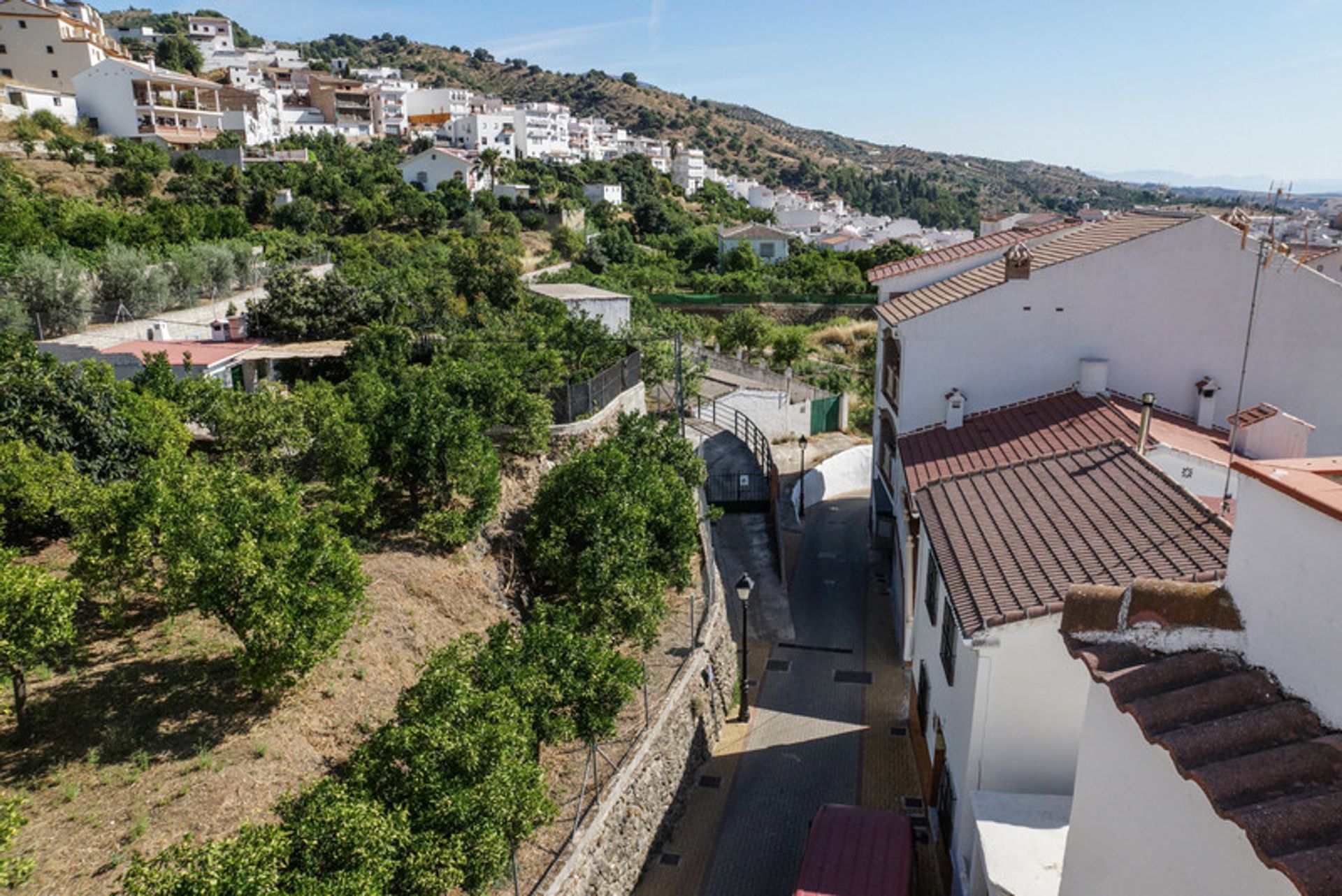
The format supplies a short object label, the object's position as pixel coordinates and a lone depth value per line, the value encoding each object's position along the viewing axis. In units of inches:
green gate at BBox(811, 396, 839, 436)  1731.1
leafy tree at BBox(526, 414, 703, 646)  713.6
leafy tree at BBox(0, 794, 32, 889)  336.5
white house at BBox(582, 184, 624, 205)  4104.6
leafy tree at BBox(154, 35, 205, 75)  4587.6
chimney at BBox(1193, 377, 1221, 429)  860.6
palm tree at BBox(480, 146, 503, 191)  3784.5
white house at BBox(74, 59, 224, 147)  2982.3
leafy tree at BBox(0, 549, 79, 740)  438.9
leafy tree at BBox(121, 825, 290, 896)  325.4
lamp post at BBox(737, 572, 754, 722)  761.6
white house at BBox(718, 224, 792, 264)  3730.3
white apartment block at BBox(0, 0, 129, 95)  3043.8
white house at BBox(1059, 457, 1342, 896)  258.8
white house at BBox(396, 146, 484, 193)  3531.0
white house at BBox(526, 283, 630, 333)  1508.7
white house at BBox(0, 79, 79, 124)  2696.9
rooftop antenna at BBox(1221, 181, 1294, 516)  385.8
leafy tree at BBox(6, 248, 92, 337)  1270.9
